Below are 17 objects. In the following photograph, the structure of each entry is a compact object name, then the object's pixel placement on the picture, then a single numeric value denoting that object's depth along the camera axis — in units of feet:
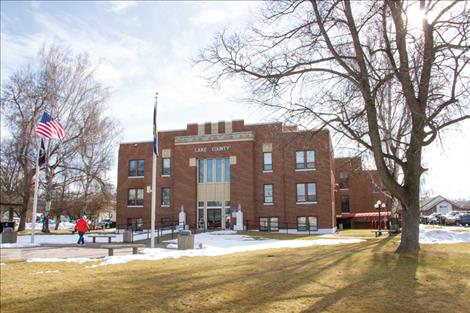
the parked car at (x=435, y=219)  196.74
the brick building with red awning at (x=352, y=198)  178.81
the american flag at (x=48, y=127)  76.28
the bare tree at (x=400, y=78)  42.50
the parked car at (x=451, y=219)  185.16
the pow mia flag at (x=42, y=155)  82.23
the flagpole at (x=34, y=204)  77.41
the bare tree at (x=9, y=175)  137.37
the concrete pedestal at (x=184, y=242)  64.95
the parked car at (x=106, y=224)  216.13
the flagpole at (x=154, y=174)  65.21
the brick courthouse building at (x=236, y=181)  126.11
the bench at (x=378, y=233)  95.21
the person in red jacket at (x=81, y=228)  72.33
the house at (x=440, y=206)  297.53
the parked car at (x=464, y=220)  173.68
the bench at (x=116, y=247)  52.54
